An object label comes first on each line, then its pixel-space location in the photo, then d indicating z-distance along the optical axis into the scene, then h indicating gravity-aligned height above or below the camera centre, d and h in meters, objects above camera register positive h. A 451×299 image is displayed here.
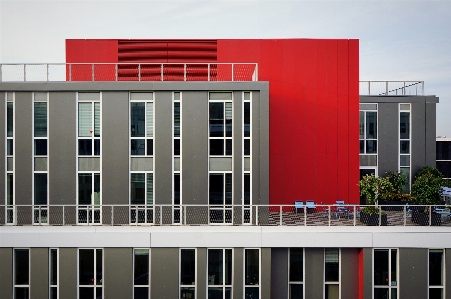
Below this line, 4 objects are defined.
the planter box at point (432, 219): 12.00 -2.51
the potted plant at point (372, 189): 12.29 -1.61
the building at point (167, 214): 11.65 -2.40
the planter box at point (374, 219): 11.98 -2.51
